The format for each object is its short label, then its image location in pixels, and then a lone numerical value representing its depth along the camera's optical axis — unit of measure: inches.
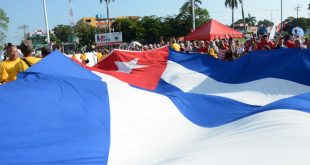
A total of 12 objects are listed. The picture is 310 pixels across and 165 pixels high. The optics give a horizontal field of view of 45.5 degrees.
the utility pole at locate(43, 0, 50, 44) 845.2
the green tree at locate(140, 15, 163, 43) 2628.0
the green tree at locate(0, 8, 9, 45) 1425.9
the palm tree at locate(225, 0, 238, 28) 3149.6
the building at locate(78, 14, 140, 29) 5137.8
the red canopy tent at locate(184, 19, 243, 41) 702.1
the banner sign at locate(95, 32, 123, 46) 1879.9
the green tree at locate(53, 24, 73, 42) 4195.4
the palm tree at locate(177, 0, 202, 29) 2577.8
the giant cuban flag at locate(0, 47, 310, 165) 102.3
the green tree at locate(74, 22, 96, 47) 2974.9
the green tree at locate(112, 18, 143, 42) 2659.9
